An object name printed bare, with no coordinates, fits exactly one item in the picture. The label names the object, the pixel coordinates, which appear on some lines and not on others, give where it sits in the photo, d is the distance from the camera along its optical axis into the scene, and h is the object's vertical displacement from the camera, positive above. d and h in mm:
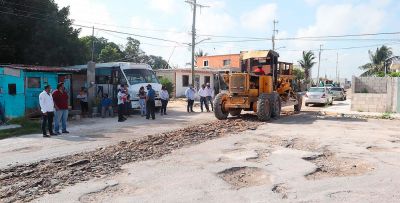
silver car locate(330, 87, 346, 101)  34781 -118
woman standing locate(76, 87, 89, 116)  17906 -405
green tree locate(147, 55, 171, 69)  74538 +5758
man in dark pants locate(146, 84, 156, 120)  16531 -422
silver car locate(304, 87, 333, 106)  26264 -283
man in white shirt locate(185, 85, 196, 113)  20656 -218
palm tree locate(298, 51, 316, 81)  63081 +4787
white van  18969 +650
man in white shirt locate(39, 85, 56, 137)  11562 -406
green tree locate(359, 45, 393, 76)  59512 +5090
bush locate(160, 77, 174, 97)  33062 +712
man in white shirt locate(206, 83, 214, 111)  21188 -68
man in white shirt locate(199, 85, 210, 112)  20984 -169
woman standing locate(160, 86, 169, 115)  18844 -290
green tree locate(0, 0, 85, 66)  23531 +3390
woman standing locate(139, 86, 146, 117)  18031 -410
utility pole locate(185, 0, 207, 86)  32812 +5395
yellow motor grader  15562 +145
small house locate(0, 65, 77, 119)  15844 +114
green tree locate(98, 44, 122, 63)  50403 +4623
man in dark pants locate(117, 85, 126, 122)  15797 -478
